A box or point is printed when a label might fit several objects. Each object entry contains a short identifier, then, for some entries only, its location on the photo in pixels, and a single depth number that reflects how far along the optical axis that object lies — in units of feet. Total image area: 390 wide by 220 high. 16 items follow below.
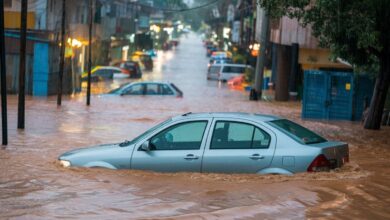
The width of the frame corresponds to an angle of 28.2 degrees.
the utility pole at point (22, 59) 57.93
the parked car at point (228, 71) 178.91
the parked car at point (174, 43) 475.56
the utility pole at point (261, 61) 117.50
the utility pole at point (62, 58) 90.27
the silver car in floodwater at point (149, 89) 105.91
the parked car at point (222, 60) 214.79
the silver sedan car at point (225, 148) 33.99
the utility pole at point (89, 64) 91.81
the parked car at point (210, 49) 354.74
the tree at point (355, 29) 55.93
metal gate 83.87
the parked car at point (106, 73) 148.38
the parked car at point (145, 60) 227.20
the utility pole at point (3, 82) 48.60
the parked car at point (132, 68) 168.56
